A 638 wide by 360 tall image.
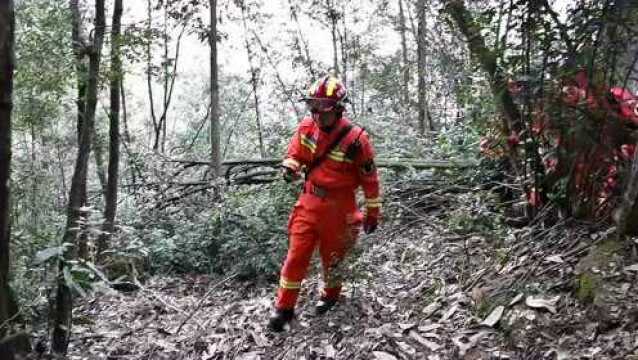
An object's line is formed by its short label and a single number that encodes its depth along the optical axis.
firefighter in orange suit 5.04
